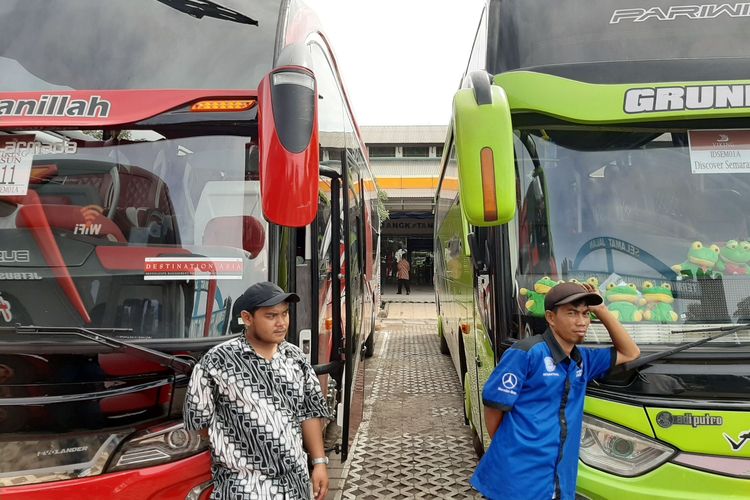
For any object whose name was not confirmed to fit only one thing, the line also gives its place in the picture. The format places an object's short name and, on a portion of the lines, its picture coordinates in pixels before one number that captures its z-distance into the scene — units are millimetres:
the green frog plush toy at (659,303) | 2451
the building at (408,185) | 20688
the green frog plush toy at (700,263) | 2504
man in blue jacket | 2076
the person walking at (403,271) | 21266
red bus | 2047
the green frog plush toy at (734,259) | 2484
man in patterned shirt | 1888
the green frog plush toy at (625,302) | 2469
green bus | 2195
